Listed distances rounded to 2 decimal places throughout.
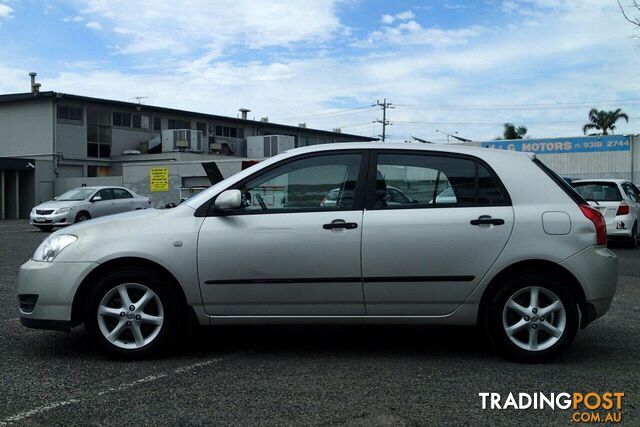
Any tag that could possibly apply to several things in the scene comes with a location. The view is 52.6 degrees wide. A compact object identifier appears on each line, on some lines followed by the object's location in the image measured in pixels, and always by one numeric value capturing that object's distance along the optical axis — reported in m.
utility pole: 70.31
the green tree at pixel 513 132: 50.66
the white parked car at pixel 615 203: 13.52
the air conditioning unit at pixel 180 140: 39.97
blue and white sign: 26.69
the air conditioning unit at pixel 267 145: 44.41
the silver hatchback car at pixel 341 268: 4.73
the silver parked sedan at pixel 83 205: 20.64
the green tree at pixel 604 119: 48.06
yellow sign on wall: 32.25
